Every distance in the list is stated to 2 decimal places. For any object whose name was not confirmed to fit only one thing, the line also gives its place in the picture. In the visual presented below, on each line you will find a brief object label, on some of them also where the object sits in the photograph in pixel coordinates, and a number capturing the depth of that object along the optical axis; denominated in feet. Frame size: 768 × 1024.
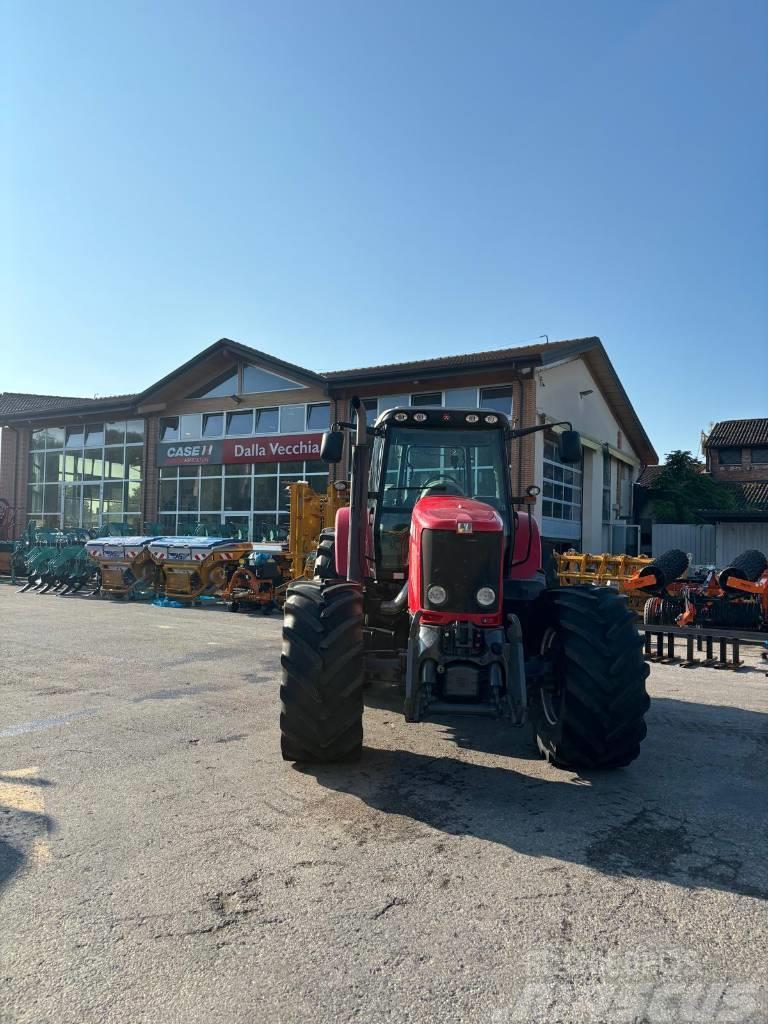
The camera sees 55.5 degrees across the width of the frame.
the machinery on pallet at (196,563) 56.18
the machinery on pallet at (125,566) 59.88
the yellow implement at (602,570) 46.57
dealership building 68.39
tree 101.14
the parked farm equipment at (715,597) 35.40
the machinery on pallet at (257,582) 52.37
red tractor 14.75
